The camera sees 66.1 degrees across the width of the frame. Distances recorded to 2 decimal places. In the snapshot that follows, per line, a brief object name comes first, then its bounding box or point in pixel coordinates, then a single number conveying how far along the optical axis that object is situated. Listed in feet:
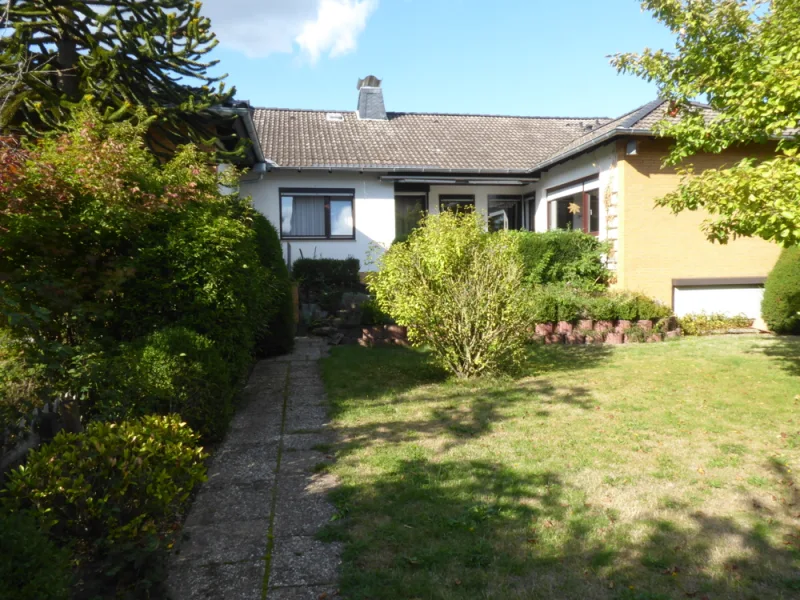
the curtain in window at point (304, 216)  63.52
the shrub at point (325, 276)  56.07
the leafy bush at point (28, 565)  7.85
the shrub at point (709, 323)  49.65
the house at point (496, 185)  51.37
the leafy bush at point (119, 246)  17.74
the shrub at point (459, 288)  28.89
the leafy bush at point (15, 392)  12.37
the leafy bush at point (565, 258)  52.34
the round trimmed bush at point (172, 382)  16.87
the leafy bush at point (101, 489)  10.70
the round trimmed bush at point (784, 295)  46.75
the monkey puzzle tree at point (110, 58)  29.25
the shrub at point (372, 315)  44.42
